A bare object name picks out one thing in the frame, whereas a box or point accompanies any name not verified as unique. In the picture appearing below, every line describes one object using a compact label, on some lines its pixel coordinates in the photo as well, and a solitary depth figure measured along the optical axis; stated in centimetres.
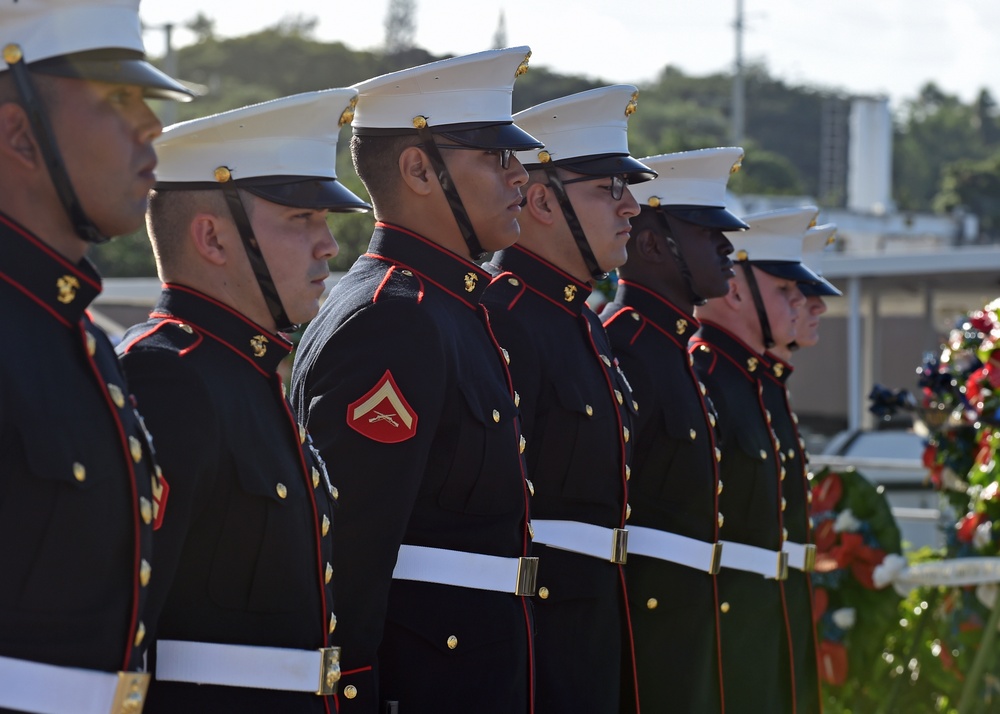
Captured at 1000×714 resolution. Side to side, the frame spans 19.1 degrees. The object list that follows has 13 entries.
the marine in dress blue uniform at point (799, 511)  1069
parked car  1732
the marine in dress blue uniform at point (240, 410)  525
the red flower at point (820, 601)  1270
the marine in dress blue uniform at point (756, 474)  988
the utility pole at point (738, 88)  8684
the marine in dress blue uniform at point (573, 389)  779
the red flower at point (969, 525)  1231
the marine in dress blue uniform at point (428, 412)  623
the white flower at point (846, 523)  1281
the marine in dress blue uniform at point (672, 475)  890
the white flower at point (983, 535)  1223
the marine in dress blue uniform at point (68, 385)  427
